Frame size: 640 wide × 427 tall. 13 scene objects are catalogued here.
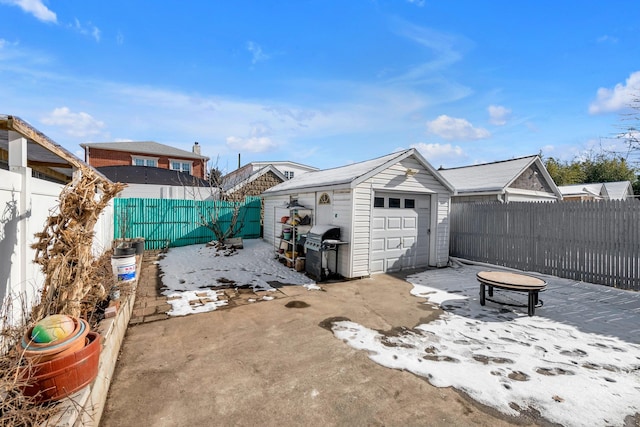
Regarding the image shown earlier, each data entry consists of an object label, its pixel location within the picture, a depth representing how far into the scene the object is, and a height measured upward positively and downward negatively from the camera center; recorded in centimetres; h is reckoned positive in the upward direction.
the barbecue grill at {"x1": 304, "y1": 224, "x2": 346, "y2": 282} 671 -91
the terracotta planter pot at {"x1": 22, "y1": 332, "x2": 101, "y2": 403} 190 -117
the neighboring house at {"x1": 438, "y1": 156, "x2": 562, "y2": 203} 1054 +124
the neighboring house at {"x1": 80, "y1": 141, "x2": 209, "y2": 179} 2084 +439
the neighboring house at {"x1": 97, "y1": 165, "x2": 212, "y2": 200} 1305 +156
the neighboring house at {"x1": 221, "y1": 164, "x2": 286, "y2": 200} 1515 +163
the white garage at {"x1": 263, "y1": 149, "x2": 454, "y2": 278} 684 +5
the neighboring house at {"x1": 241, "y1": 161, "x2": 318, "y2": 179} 2208 +379
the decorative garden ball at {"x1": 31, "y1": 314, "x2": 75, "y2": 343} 205 -91
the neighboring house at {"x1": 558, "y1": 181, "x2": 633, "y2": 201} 1756 +153
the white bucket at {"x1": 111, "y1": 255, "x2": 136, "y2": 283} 461 -95
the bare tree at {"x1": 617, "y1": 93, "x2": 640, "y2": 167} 577 +177
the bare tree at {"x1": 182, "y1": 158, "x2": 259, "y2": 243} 1129 +33
